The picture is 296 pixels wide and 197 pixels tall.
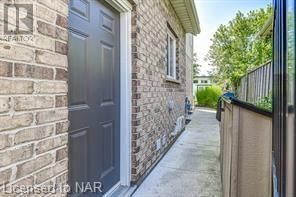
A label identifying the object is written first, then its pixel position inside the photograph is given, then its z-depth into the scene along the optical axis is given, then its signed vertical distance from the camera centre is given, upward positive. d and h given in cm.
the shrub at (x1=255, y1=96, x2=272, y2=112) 240 -6
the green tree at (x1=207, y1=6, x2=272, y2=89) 935 +277
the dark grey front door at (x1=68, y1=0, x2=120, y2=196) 156 +4
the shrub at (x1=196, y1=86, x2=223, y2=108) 1343 +10
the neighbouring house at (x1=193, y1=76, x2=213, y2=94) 2558 +239
